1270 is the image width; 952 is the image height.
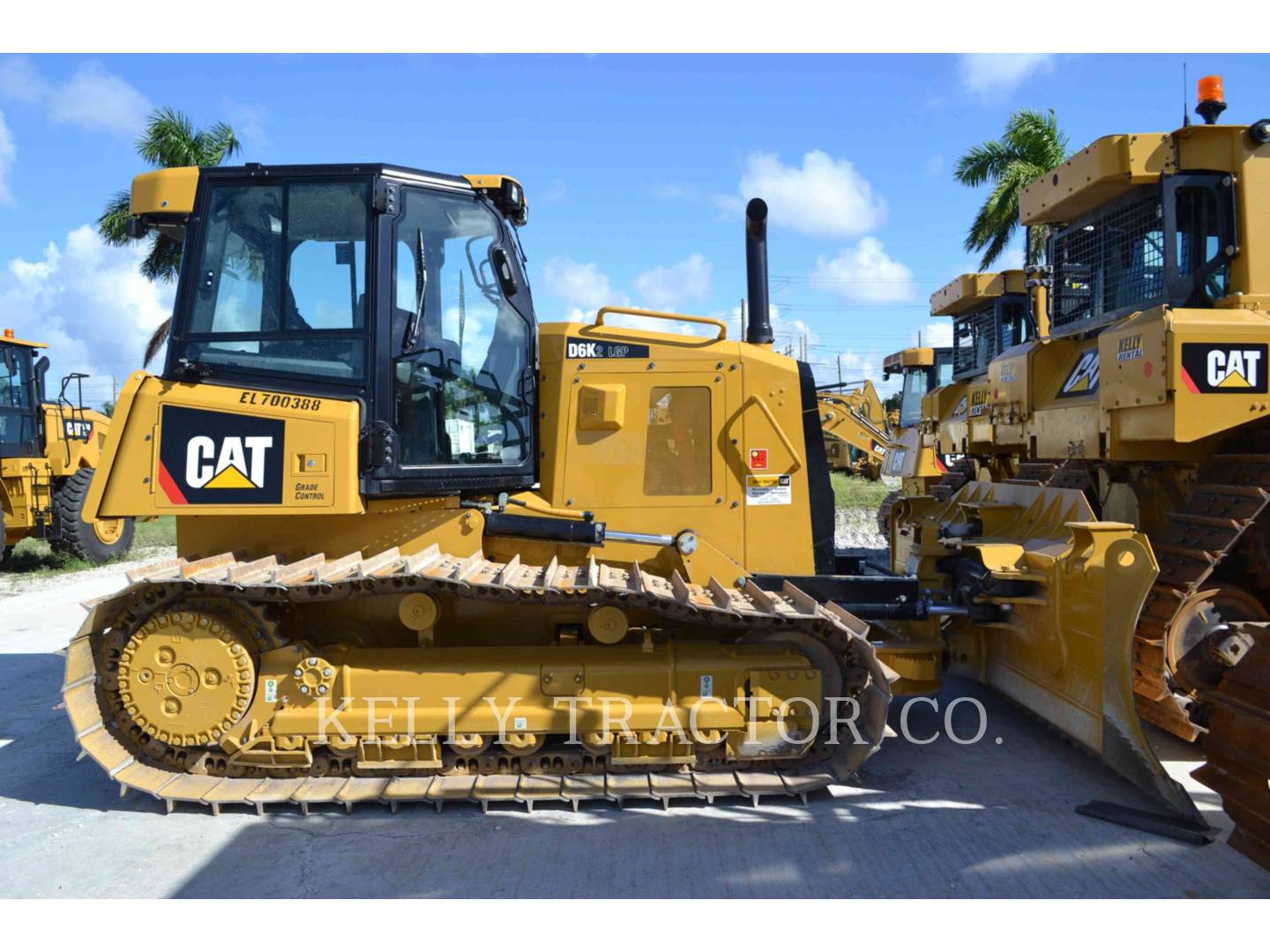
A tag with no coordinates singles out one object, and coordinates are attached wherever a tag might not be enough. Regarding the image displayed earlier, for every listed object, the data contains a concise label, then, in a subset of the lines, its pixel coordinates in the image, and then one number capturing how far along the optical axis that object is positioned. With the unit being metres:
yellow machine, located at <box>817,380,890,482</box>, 15.81
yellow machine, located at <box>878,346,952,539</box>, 12.33
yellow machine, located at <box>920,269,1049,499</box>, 8.98
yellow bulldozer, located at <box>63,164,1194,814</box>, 4.48
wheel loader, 12.57
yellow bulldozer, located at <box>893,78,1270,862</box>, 5.05
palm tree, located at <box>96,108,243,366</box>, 18.33
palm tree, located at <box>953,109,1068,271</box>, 18.91
